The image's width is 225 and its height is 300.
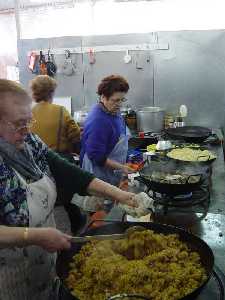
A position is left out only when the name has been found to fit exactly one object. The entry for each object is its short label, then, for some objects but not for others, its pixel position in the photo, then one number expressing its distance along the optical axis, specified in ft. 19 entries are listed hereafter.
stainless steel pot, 15.72
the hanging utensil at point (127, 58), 16.98
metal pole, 19.20
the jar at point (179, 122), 16.05
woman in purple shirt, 10.59
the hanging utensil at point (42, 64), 17.94
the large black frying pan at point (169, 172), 7.38
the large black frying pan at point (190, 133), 13.25
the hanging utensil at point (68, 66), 17.74
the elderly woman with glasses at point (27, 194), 5.26
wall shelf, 16.65
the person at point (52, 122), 12.37
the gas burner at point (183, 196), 8.03
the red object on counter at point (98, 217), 6.80
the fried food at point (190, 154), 10.21
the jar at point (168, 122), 16.14
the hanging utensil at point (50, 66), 17.92
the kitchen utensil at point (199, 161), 9.23
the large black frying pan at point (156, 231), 4.98
